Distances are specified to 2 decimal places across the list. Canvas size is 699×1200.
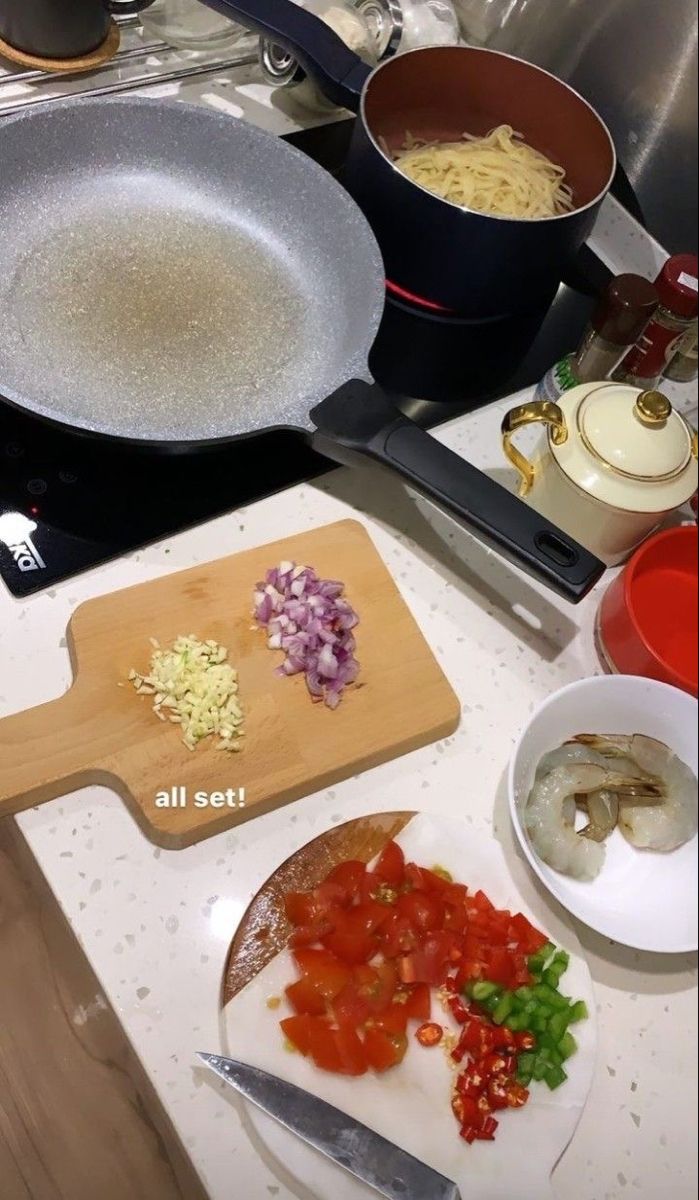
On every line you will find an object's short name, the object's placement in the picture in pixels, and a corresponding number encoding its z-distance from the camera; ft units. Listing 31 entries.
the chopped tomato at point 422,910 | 1.88
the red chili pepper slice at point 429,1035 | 1.81
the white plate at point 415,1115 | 1.66
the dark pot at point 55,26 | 2.76
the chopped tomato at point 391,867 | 1.93
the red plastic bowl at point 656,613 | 2.23
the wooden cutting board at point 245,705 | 1.87
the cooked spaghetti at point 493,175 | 2.75
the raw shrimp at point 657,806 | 2.12
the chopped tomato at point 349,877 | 1.89
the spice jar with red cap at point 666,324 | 2.54
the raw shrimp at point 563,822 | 2.00
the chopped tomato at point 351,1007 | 1.77
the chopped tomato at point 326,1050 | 1.73
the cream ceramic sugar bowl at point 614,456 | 2.21
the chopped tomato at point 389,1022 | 1.78
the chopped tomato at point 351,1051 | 1.74
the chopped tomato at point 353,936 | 1.82
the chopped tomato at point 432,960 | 1.85
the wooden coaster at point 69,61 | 2.87
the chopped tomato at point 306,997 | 1.76
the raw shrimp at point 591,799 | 2.12
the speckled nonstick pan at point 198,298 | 2.08
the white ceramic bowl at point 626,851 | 1.96
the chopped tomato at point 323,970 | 1.78
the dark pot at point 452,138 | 2.43
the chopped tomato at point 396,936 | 1.86
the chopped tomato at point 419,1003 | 1.83
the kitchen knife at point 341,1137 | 1.65
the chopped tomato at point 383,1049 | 1.76
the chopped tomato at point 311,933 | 1.82
